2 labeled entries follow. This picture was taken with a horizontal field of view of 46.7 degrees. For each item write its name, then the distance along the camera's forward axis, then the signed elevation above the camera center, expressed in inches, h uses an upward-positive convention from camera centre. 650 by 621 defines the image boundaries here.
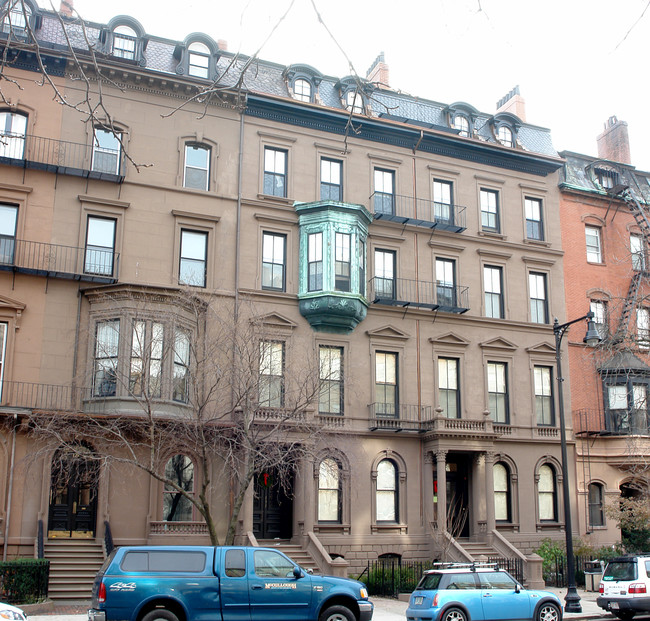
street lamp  805.4 -27.6
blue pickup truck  543.2 -72.2
